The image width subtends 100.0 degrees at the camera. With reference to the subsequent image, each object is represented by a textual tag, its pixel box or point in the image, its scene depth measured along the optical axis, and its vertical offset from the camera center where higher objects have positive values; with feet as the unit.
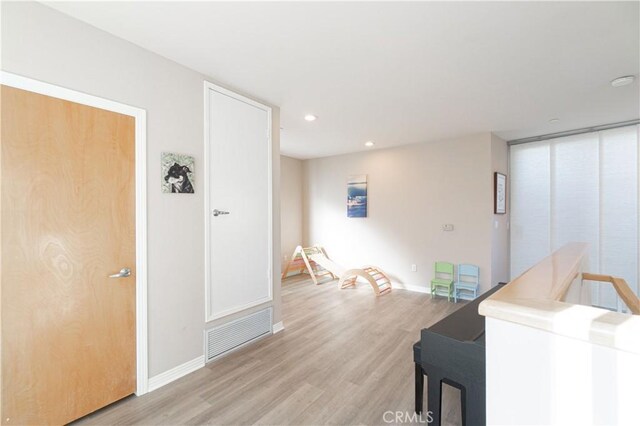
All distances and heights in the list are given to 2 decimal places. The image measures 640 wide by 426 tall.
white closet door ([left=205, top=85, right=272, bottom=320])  7.98 +0.30
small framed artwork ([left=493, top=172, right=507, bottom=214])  13.53 +0.97
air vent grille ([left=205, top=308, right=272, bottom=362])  7.87 -3.84
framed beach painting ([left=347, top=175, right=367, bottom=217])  17.39 +1.04
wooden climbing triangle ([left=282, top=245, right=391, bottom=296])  14.96 -3.70
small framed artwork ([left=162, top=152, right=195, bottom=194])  6.86 +1.04
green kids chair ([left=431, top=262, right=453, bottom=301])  13.65 -3.59
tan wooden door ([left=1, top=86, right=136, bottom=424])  4.79 -0.90
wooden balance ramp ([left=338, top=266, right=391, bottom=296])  14.44 -3.97
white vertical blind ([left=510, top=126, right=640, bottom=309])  11.96 +0.52
